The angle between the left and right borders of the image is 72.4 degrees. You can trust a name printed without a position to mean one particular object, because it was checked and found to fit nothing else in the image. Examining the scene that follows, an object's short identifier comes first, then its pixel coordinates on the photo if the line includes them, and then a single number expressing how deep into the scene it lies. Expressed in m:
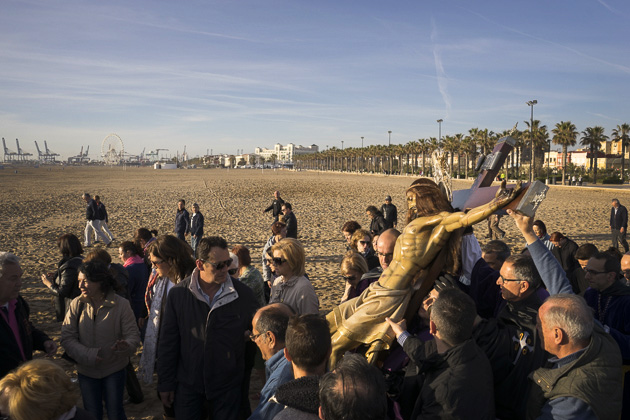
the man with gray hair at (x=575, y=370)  2.22
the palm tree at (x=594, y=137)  57.47
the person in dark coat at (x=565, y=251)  6.67
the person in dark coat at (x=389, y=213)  12.77
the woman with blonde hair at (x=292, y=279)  3.96
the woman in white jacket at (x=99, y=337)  3.73
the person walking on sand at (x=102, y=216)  14.15
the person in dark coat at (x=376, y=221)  10.81
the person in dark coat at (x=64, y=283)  5.04
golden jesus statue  2.76
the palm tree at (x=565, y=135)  55.81
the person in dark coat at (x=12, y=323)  3.36
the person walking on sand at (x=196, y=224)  12.23
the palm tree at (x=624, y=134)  57.34
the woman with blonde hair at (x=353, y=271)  4.53
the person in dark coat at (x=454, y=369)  2.30
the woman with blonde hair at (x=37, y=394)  2.10
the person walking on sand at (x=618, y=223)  12.75
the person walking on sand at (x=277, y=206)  13.65
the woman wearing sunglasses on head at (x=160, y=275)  4.09
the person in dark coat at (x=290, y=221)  10.75
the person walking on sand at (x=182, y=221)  12.42
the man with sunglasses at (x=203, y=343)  3.33
